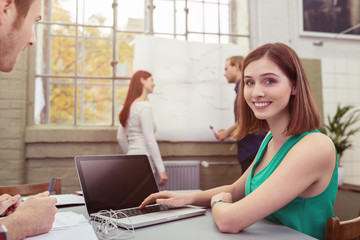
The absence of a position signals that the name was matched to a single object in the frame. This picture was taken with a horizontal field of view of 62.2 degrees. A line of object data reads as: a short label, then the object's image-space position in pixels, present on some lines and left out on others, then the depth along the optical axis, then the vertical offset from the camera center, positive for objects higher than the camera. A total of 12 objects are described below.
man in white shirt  0.76 +0.22
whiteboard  3.29 +0.51
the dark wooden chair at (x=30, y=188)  1.66 -0.32
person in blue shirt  2.46 -0.07
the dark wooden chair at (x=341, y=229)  0.81 -0.27
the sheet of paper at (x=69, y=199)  1.38 -0.33
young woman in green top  0.94 -0.12
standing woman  2.62 +0.07
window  3.35 +0.96
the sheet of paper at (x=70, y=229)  0.80 -0.28
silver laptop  1.06 -0.21
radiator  3.13 -0.46
